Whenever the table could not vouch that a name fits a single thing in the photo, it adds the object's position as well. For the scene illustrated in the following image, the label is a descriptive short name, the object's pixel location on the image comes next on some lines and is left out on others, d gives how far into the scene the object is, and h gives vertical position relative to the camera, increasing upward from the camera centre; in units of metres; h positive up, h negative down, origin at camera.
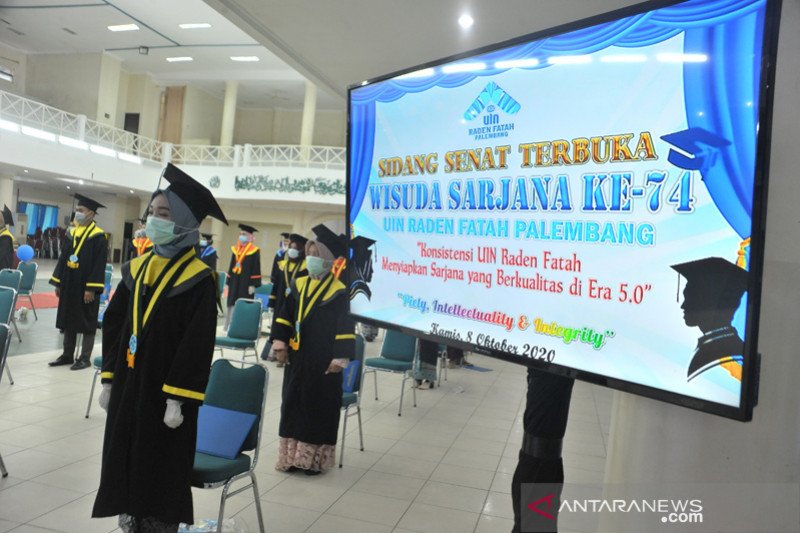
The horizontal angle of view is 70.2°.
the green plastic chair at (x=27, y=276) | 8.57 -0.49
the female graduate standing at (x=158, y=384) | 2.59 -0.60
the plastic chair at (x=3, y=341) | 3.55 -0.62
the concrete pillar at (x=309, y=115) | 21.11 +5.66
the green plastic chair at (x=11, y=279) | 7.20 -0.46
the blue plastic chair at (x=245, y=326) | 6.39 -0.73
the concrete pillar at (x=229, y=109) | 22.31 +5.93
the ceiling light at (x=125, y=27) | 18.09 +7.18
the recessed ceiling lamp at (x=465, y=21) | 4.76 +2.19
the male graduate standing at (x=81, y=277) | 6.46 -0.33
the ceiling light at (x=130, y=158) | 18.89 +3.17
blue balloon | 12.22 -0.18
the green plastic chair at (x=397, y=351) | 5.78 -0.79
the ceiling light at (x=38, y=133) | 15.44 +3.09
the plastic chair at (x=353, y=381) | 4.48 -0.89
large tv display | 1.41 +0.28
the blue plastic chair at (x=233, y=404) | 2.71 -0.77
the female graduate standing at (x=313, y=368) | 4.04 -0.72
